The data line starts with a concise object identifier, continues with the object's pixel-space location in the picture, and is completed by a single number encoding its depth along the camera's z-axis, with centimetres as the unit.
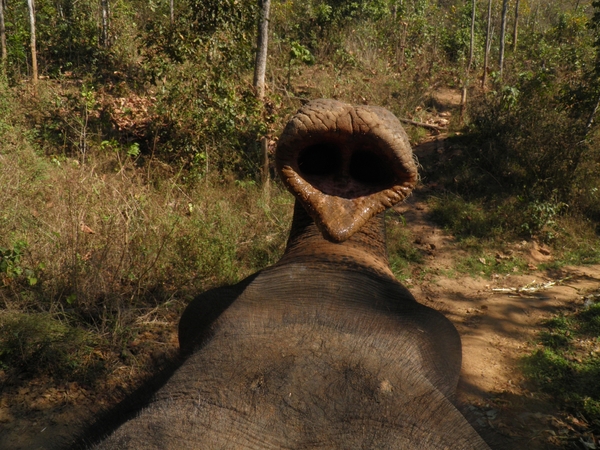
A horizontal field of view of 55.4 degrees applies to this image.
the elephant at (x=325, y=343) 141
